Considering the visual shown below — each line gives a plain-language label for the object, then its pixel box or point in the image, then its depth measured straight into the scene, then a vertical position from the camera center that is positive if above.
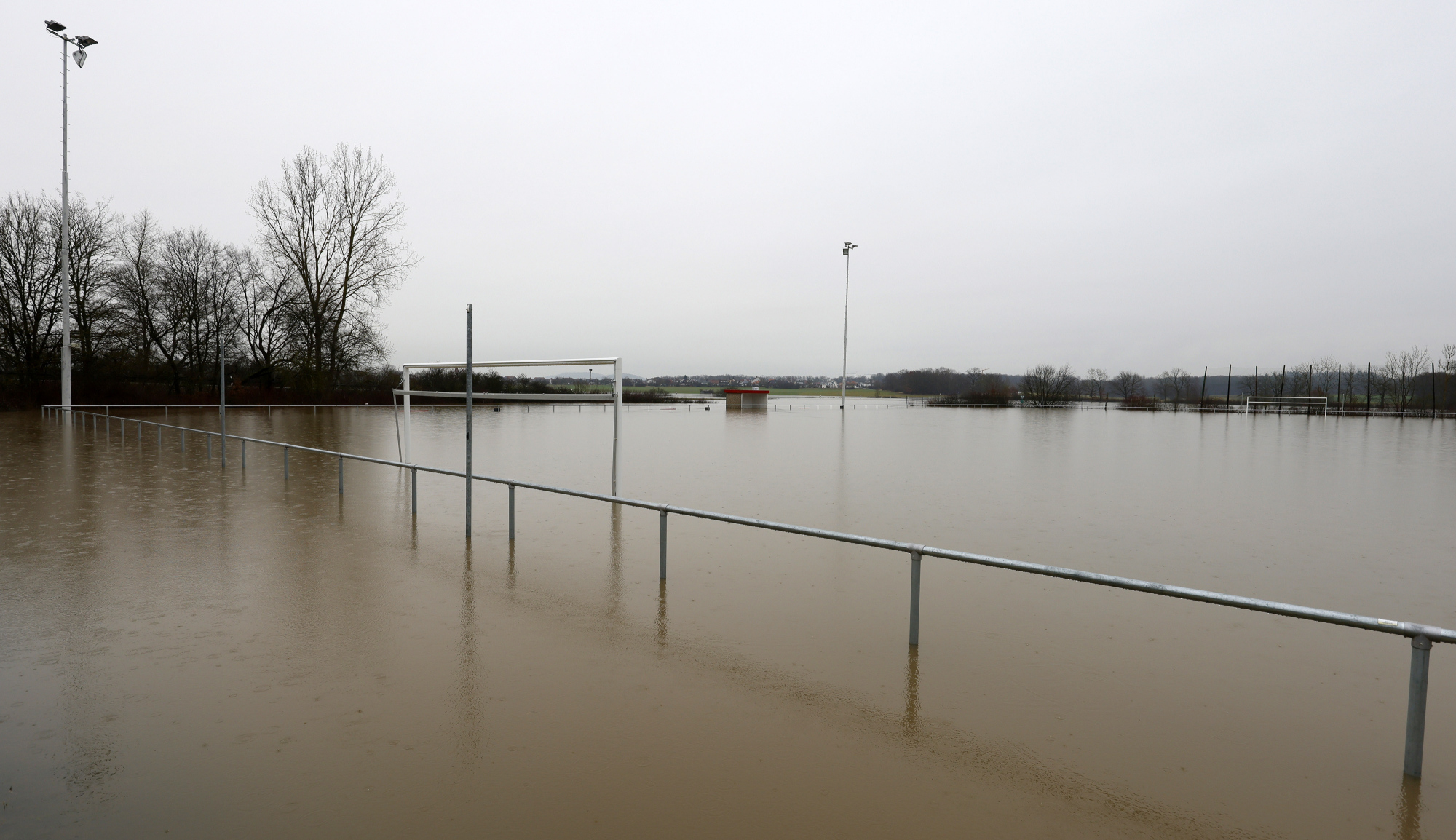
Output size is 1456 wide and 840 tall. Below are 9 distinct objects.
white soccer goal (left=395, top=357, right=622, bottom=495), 9.07 +0.05
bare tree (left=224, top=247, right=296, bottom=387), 40.69 +3.98
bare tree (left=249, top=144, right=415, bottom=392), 37.19 +5.92
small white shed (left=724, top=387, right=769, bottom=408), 40.06 -0.32
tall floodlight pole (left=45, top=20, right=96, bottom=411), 22.78 +4.32
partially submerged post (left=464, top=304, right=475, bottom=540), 6.11 +0.03
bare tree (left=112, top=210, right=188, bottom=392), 37.94 +4.11
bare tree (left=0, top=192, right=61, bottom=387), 32.97 +4.21
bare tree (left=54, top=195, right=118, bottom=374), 33.81 +4.30
